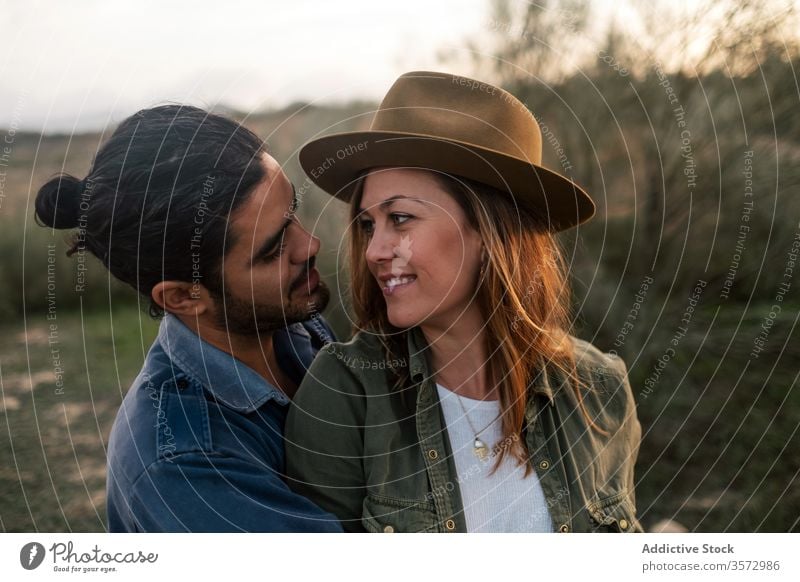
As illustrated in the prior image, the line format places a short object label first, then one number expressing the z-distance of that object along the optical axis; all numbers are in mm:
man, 1541
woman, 1616
